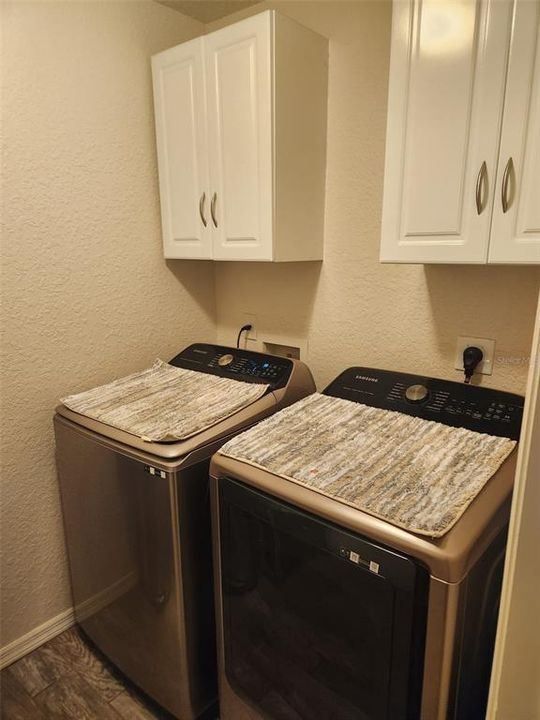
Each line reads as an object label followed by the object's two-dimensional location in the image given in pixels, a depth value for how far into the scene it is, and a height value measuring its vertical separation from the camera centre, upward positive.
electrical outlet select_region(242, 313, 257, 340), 2.04 -0.30
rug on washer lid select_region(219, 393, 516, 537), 0.95 -0.48
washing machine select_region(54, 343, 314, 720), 1.26 -0.82
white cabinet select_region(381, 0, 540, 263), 1.04 +0.27
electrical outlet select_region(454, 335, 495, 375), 1.42 -0.29
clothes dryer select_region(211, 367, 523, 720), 0.90 -0.61
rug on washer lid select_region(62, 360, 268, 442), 1.35 -0.47
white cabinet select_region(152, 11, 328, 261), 1.47 +0.37
